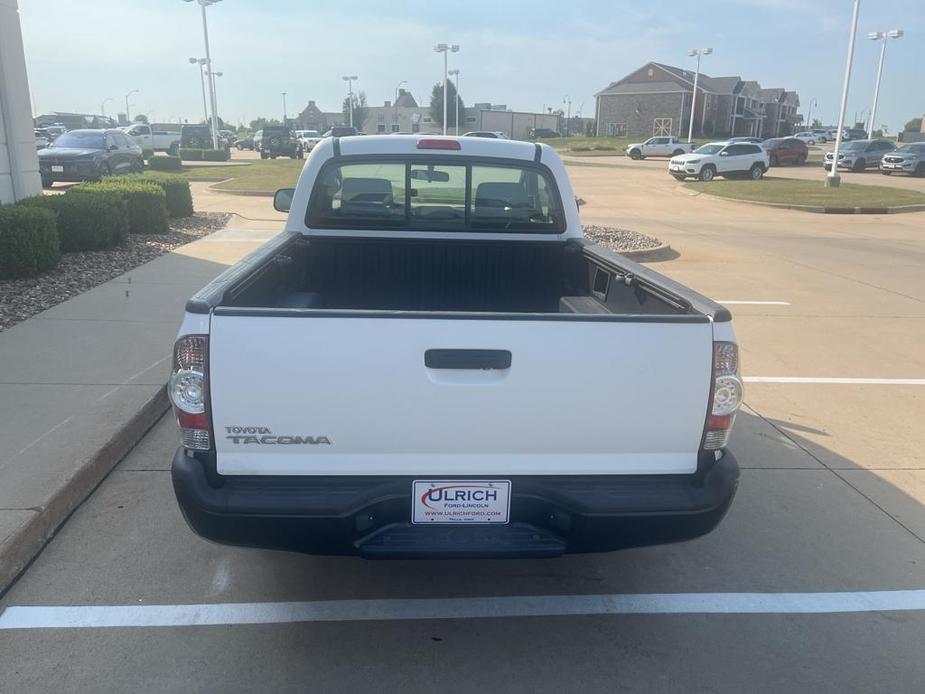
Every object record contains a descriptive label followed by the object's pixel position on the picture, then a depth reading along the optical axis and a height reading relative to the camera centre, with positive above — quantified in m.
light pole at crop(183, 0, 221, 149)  46.93 +2.63
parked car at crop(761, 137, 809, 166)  46.62 -0.75
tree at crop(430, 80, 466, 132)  82.84 +3.20
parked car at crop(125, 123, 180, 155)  50.00 -0.46
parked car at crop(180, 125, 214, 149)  50.56 -0.42
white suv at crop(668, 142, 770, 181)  33.31 -1.03
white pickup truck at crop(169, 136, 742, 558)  2.68 -1.01
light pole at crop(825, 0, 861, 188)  25.80 +1.01
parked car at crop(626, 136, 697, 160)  51.47 -0.72
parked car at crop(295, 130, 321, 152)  55.46 -0.36
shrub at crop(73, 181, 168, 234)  12.57 -1.18
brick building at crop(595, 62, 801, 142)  77.56 +3.25
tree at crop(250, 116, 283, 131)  135.25 +1.75
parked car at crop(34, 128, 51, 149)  34.21 -0.39
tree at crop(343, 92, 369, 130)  100.50 +2.67
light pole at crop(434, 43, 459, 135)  54.12 +5.80
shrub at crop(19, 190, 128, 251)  10.41 -1.16
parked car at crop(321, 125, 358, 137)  42.78 +0.11
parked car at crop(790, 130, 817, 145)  84.53 +0.14
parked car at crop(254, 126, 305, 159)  45.81 -0.67
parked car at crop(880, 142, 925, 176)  37.88 -0.98
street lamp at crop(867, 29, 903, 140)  51.88 +7.04
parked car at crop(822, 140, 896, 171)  41.31 -0.72
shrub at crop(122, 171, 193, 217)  15.05 -1.17
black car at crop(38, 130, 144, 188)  20.70 -0.70
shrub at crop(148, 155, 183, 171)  32.53 -1.34
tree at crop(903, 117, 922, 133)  116.41 +2.18
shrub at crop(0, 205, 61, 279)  8.70 -1.23
